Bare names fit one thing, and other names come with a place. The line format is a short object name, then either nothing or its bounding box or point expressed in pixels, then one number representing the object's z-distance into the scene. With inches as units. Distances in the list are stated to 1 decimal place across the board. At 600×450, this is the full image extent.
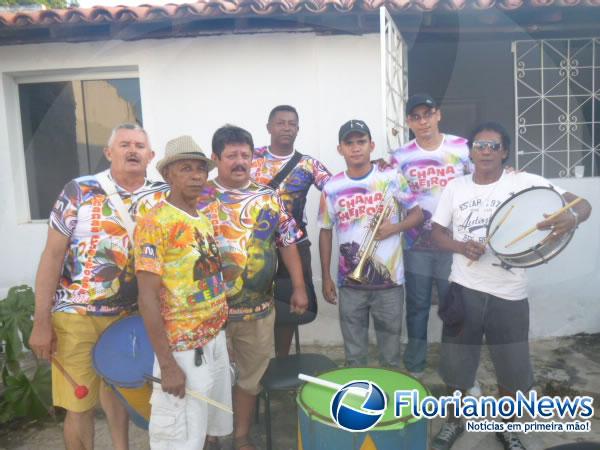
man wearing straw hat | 84.4
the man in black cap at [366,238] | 125.3
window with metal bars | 185.8
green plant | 128.9
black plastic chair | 109.8
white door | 144.8
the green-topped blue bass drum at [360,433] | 75.7
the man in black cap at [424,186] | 134.6
